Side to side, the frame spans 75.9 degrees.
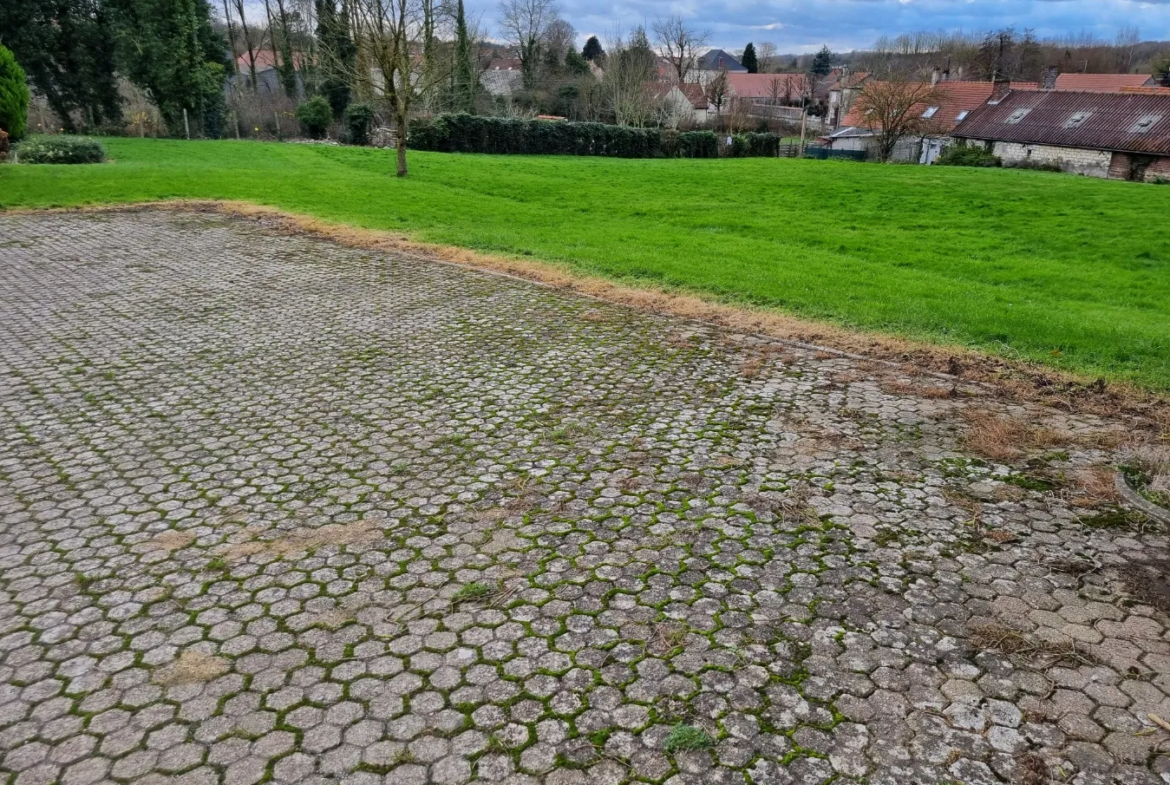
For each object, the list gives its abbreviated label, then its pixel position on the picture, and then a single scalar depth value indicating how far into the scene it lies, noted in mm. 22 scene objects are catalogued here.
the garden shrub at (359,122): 39750
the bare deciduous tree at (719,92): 63500
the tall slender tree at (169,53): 34312
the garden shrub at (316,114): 41403
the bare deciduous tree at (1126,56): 88375
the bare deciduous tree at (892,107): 42031
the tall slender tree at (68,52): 33750
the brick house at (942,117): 50844
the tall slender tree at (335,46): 35125
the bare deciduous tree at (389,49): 22109
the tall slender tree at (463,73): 46219
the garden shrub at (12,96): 23203
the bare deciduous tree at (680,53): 68562
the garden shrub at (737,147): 48250
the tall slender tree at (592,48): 92375
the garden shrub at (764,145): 48856
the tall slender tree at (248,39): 46241
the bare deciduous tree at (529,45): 56594
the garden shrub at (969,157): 43000
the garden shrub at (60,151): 23625
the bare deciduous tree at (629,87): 51844
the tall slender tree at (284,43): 47062
